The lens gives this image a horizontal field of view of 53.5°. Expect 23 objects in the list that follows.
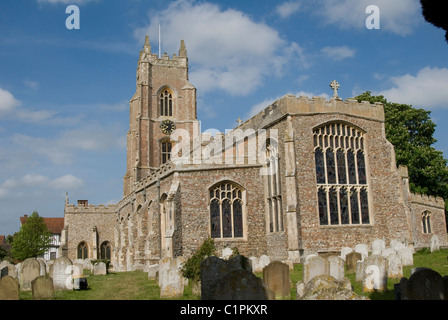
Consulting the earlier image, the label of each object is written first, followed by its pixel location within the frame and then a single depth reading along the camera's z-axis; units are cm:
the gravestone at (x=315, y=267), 1022
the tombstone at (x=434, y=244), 1991
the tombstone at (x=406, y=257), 1478
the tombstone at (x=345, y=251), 1601
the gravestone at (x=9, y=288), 1019
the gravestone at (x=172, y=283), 1122
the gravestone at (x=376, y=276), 1000
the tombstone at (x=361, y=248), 1616
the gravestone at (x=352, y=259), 1375
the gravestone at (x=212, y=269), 984
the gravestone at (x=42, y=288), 1105
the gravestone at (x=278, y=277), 983
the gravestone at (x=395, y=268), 1167
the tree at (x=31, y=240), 4434
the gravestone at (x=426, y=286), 691
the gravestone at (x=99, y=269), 2370
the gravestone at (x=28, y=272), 1430
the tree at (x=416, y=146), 2929
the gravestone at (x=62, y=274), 1348
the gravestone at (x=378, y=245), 1675
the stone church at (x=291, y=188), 2008
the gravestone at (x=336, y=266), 1062
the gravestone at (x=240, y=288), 685
